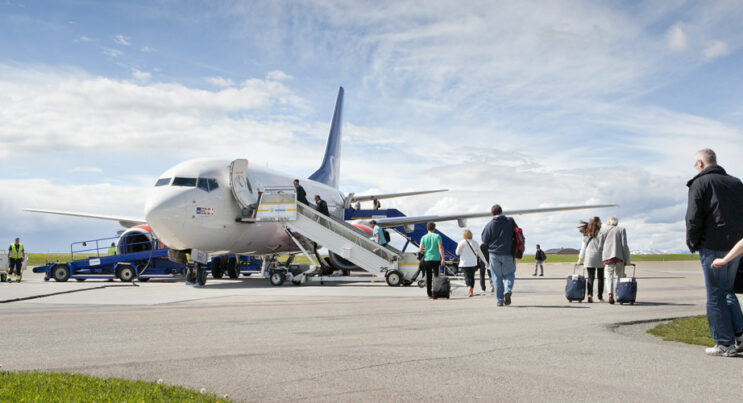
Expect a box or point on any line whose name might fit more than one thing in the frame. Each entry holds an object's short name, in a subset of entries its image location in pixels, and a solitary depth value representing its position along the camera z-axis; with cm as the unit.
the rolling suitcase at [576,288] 1183
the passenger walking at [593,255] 1245
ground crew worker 2225
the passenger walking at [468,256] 1413
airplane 1762
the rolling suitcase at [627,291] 1130
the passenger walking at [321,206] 2055
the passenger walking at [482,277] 1766
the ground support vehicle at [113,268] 2131
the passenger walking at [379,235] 2019
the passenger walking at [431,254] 1361
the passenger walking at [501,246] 1145
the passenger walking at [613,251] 1179
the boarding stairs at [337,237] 1889
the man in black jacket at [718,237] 576
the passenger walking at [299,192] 2056
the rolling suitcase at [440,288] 1270
